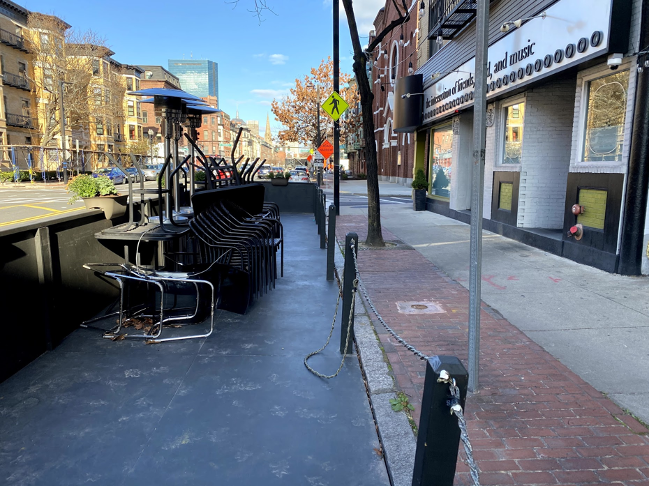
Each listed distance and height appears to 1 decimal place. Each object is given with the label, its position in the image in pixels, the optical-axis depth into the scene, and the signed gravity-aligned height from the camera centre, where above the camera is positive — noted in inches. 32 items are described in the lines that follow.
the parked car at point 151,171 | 1490.2 -11.5
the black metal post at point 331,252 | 280.1 -49.8
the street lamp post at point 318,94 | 1561.6 +237.4
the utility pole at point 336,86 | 531.4 +93.0
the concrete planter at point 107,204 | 211.6 -16.2
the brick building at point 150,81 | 3093.0 +565.8
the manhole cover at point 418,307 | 218.2 -65.4
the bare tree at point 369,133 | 380.8 +27.5
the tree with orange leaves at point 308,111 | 1897.6 +237.3
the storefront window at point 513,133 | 411.8 +30.4
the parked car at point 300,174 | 1869.1 -29.9
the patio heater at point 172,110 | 319.0 +42.1
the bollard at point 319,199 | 418.9 -30.7
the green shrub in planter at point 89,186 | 210.2 -8.2
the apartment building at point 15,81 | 1647.4 +307.8
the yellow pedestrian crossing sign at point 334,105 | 508.4 +65.9
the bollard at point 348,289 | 162.2 -42.7
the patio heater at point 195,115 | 391.4 +49.9
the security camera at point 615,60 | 256.7 +57.5
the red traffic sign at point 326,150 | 761.0 +27.9
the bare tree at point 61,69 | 1637.6 +343.8
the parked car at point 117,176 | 1441.2 -26.5
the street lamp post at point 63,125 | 1398.4 +130.0
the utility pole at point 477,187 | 132.3 -5.5
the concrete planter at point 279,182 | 686.8 -20.8
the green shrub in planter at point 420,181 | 672.4 -18.9
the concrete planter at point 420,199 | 689.0 -45.3
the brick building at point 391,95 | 1447.0 +301.1
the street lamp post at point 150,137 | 2693.2 +178.9
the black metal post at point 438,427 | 75.1 -42.2
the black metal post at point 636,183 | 245.6 -8.4
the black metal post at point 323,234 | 383.9 -53.9
